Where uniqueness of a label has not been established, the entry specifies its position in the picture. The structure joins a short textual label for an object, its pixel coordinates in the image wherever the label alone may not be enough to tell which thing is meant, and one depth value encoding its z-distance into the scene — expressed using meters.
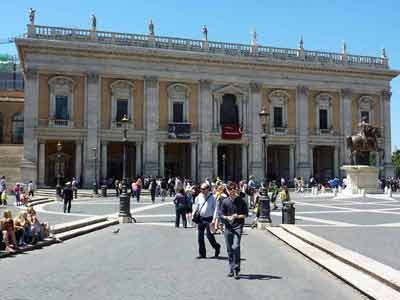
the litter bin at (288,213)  18.36
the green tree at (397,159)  96.99
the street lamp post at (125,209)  20.41
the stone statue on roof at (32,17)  44.78
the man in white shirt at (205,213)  11.46
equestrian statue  36.50
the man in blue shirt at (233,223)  9.19
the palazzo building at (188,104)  45.75
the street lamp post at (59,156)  44.97
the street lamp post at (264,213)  18.45
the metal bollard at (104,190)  39.09
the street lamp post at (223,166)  53.38
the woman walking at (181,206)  18.55
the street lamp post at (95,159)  45.85
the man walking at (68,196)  23.95
